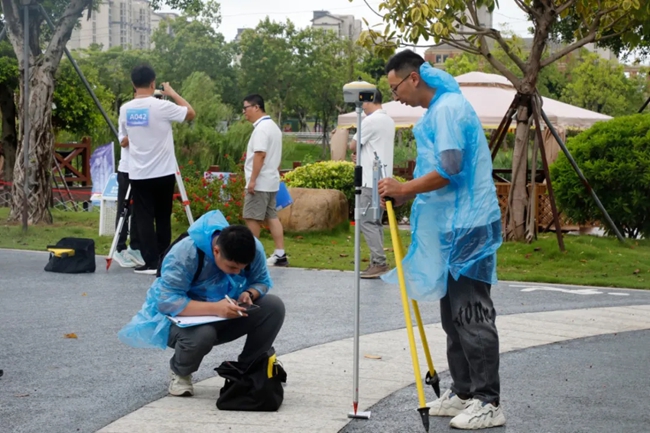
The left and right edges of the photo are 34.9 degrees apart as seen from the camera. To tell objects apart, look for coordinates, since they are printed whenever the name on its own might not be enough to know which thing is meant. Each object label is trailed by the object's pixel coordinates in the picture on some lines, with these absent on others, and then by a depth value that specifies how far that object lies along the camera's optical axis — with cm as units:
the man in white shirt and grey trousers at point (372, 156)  1026
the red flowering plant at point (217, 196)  1449
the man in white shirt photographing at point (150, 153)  1025
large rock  1452
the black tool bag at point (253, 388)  512
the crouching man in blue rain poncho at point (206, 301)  514
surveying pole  503
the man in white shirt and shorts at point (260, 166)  1116
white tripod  1068
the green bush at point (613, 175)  1425
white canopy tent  2056
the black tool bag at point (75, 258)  1056
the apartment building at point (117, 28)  18325
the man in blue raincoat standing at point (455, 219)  481
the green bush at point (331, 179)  1698
